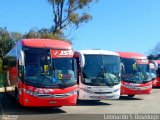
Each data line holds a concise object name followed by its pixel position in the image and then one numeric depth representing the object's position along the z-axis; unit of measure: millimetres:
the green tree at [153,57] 37612
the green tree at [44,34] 24800
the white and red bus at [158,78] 23310
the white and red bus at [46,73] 9669
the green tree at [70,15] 25790
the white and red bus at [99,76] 11694
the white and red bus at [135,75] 14324
